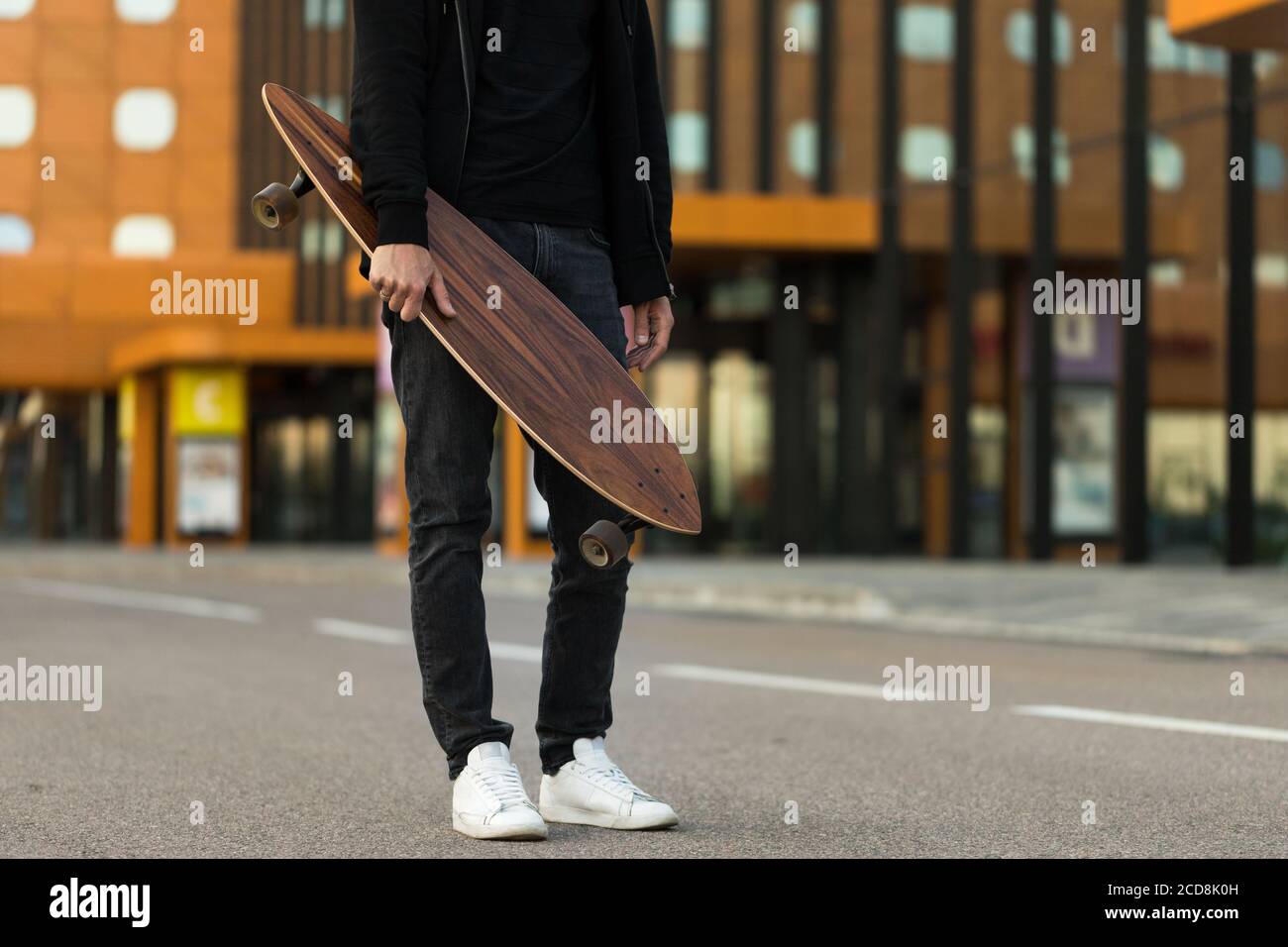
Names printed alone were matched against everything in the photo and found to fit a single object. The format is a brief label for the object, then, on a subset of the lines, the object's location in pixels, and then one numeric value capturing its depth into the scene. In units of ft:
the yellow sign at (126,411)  111.55
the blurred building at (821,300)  60.34
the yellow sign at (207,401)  105.19
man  13.41
